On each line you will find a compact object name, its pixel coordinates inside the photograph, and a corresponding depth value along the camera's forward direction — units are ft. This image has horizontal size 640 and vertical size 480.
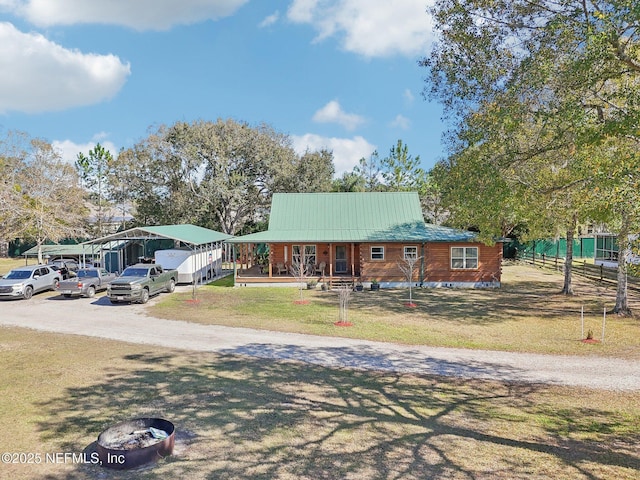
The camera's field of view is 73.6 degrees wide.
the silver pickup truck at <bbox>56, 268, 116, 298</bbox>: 72.13
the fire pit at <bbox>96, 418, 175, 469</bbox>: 19.85
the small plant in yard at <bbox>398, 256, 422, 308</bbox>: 84.58
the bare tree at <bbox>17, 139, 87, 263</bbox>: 102.27
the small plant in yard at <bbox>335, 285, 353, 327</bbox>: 53.41
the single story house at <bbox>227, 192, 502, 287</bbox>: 87.66
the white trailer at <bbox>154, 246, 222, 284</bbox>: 87.86
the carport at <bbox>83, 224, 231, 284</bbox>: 90.22
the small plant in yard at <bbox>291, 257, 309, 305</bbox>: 88.89
